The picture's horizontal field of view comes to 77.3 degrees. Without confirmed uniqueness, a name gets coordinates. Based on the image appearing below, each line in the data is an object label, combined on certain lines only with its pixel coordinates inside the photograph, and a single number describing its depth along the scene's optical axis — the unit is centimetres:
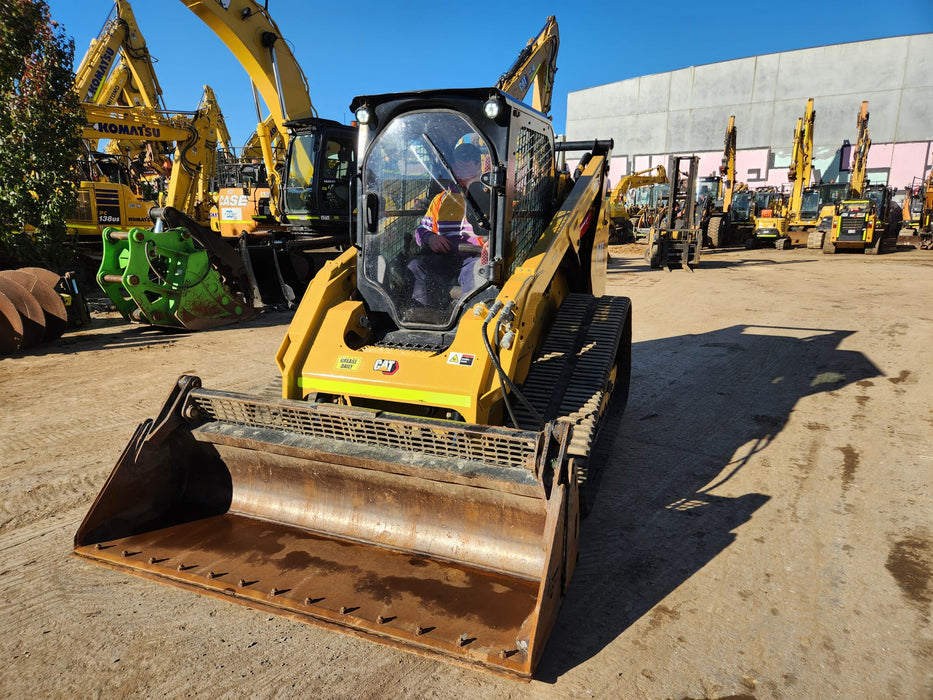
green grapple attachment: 781
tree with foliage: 884
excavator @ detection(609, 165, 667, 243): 1758
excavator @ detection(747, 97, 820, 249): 2211
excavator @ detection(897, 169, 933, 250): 2333
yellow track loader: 254
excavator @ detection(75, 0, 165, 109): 1431
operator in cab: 365
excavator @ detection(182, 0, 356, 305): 945
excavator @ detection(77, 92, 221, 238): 1112
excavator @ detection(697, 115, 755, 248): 2153
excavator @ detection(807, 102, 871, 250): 2172
